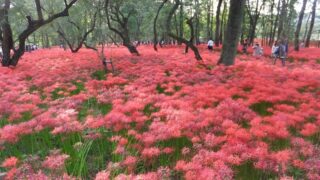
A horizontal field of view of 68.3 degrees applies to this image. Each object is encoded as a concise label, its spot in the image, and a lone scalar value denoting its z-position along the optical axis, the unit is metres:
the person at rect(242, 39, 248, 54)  20.83
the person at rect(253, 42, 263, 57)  19.18
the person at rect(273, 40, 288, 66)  14.30
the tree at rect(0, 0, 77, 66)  12.86
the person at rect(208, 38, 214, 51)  22.18
